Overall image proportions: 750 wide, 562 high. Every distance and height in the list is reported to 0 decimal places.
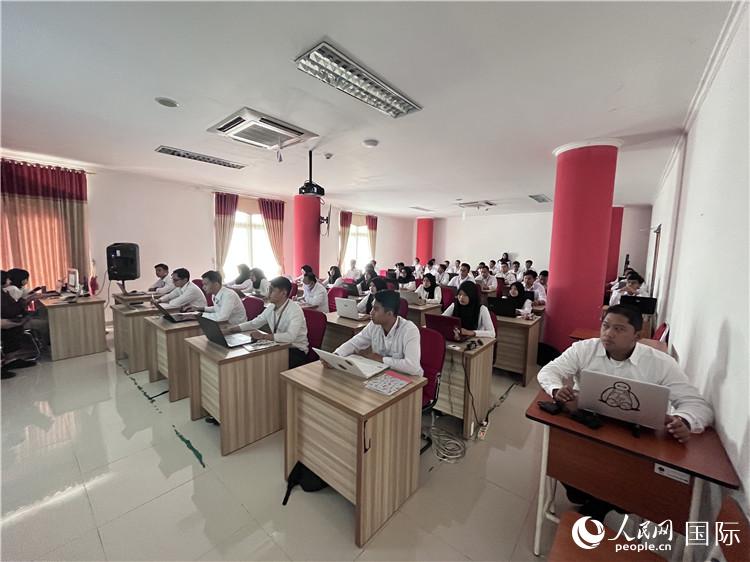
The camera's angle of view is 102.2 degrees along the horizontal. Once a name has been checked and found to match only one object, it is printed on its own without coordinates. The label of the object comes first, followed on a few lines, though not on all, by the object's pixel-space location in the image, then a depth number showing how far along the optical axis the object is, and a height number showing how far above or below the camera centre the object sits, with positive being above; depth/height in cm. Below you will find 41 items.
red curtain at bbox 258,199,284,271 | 798 +67
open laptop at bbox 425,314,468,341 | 286 -70
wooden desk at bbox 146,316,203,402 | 322 -116
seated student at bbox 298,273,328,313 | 469 -71
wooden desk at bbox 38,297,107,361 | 428 -124
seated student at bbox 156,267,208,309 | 391 -63
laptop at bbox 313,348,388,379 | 188 -76
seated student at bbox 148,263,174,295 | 514 -67
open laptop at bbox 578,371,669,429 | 136 -66
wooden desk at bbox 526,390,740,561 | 128 -97
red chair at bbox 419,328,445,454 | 235 -87
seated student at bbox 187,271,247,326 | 334 -68
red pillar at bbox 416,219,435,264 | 1299 +59
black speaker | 495 -30
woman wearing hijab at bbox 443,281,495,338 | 323 -62
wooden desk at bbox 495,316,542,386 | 372 -115
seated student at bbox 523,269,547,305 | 555 -64
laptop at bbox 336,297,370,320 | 381 -76
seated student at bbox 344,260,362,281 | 876 -70
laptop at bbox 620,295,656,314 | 439 -64
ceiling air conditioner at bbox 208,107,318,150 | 302 +128
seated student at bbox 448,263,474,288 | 724 -48
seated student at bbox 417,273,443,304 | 555 -72
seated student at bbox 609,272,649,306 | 510 -56
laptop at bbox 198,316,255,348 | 246 -76
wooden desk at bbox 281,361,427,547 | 166 -115
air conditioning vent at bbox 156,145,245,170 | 426 +134
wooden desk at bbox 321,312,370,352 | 356 -98
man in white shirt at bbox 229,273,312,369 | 286 -73
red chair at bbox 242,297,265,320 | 383 -76
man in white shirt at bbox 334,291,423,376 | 217 -70
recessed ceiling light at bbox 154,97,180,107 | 277 +132
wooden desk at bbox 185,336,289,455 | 242 -122
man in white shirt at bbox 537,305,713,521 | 158 -66
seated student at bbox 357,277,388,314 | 428 -70
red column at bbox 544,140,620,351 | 367 +26
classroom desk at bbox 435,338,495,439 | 270 -121
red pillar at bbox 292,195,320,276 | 658 +40
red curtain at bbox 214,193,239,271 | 718 +58
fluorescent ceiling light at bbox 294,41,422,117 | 207 +132
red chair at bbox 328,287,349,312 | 540 -81
